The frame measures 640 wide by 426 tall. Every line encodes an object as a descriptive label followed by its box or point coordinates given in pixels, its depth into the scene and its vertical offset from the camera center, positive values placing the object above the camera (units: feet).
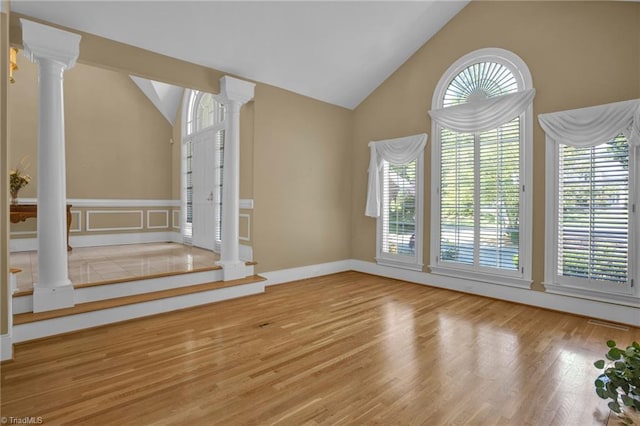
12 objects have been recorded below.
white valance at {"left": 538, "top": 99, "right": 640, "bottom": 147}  10.74 +2.97
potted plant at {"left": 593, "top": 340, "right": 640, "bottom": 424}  5.21 -2.60
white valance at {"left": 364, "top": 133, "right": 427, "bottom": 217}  16.51 +2.76
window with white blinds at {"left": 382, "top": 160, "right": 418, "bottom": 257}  16.78 +0.07
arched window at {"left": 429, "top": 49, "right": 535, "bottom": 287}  13.26 +1.77
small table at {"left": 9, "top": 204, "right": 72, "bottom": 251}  15.38 -0.19
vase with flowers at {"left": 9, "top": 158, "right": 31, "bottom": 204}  16.34 +1.25
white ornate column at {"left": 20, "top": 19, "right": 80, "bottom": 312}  9.98 +1.41
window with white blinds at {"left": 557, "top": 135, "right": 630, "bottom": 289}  11.12 -0.07
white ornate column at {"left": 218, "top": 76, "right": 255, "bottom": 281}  14.35 +1.20
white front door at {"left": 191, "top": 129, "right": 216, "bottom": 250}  18.98 +1.18
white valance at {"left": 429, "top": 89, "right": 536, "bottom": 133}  13.19 +4.11
